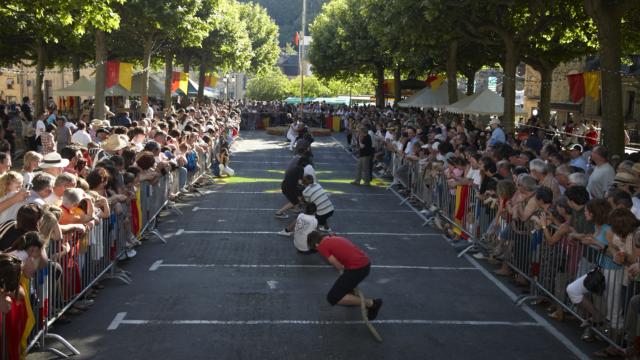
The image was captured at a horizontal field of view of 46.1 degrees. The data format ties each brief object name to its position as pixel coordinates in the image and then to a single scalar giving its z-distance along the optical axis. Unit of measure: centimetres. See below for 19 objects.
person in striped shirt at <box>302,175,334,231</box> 1418
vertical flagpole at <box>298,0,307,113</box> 4667
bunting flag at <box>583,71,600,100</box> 2203
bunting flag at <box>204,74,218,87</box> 6076
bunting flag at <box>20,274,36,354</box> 735
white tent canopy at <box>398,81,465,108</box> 3438
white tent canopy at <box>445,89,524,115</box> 2744
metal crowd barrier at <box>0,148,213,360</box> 787
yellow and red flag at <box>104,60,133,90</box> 2757
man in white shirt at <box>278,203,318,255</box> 1190
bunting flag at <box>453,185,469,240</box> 1385
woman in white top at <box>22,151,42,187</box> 1117
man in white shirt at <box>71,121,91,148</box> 1708
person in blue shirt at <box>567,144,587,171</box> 1514
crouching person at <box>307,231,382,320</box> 916
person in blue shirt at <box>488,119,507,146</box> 2080
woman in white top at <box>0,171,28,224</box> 889
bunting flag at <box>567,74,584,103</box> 2283
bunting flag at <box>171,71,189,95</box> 4000
